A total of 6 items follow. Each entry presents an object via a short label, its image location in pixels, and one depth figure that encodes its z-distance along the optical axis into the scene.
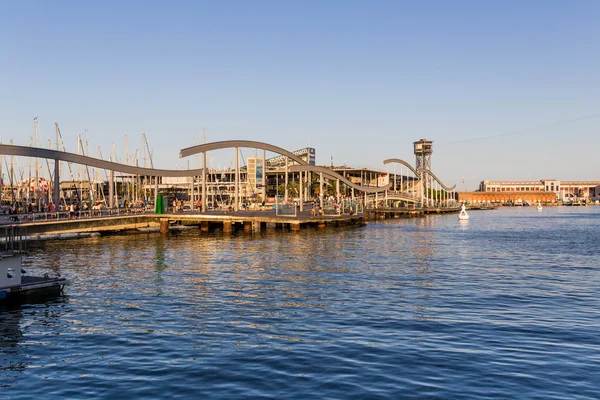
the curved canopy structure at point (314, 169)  94.09
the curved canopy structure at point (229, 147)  77.62
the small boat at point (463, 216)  125.11
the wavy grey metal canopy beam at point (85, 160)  60.00
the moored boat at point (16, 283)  27.19
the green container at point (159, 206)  79.06
